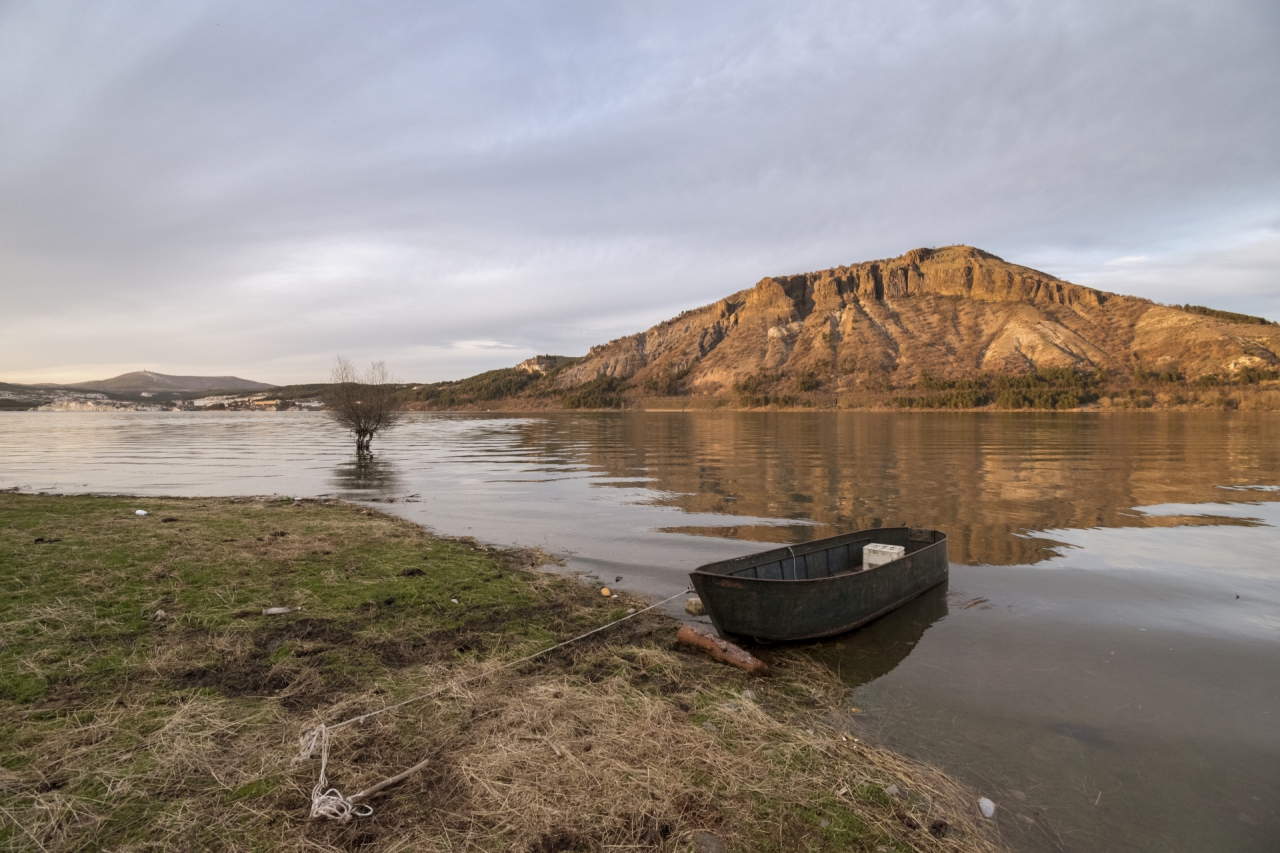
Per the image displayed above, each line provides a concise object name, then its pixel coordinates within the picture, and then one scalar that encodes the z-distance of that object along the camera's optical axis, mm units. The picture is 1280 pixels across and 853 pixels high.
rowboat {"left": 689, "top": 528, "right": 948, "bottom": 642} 9109
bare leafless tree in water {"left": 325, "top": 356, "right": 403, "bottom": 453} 43031
